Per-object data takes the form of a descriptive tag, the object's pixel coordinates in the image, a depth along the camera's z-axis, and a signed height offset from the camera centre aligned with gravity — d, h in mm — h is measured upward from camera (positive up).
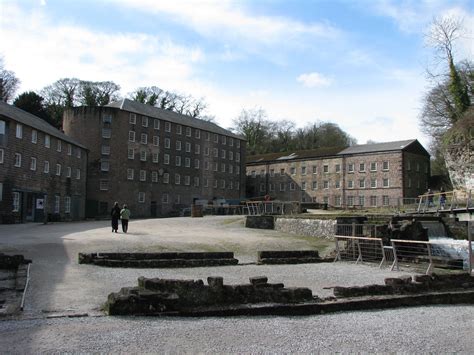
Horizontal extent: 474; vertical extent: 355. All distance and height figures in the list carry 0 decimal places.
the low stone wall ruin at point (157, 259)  15250 -1834
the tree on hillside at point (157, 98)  79000 +18556
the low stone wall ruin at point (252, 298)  8258 -1836
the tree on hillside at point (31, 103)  60562 +13365
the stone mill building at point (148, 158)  60094 +6922
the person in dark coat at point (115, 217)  26077 -666
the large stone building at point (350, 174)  66125 +5187
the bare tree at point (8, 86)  60656 +15721
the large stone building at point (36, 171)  37562 +3149
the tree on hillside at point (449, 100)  50906 +12465
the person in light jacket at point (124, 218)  26625 -763
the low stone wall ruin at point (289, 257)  17203 -1931
